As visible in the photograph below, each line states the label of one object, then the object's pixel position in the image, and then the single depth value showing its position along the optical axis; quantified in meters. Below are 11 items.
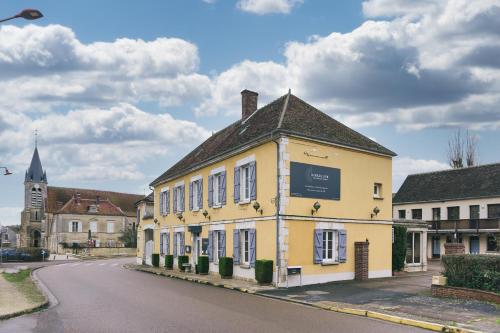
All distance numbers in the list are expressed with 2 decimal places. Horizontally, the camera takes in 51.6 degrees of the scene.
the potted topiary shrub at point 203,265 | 26.28
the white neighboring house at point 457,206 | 38.50
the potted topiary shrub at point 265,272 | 20.25
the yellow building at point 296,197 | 20.69
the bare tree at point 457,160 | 57.02
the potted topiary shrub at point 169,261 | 32.25
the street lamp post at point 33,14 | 10.14
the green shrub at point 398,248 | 25.31
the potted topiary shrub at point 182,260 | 29.55
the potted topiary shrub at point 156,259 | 35.12
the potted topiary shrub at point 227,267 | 23.60
